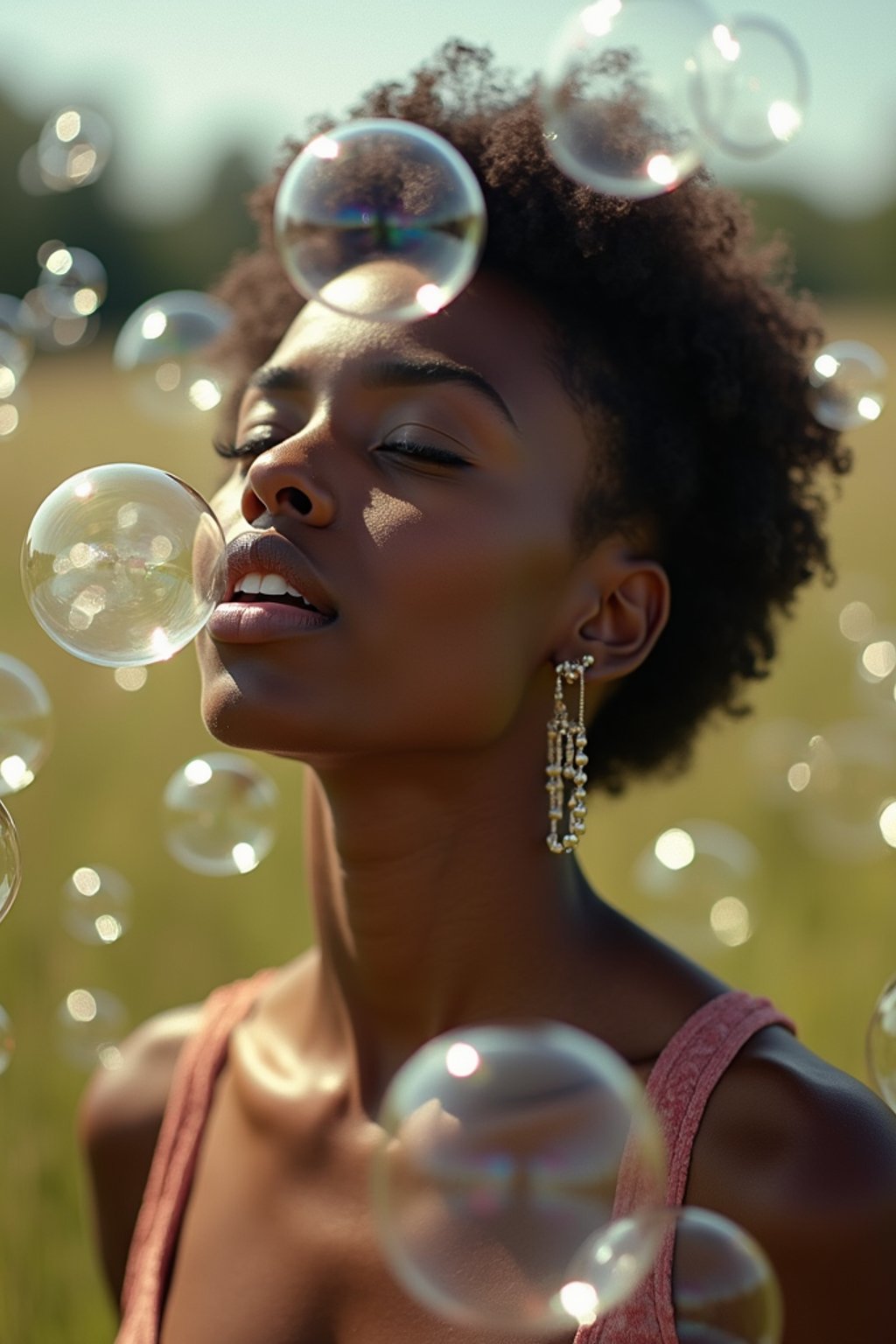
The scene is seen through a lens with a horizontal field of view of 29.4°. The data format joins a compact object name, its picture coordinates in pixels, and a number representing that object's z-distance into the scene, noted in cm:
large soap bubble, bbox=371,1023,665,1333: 179
